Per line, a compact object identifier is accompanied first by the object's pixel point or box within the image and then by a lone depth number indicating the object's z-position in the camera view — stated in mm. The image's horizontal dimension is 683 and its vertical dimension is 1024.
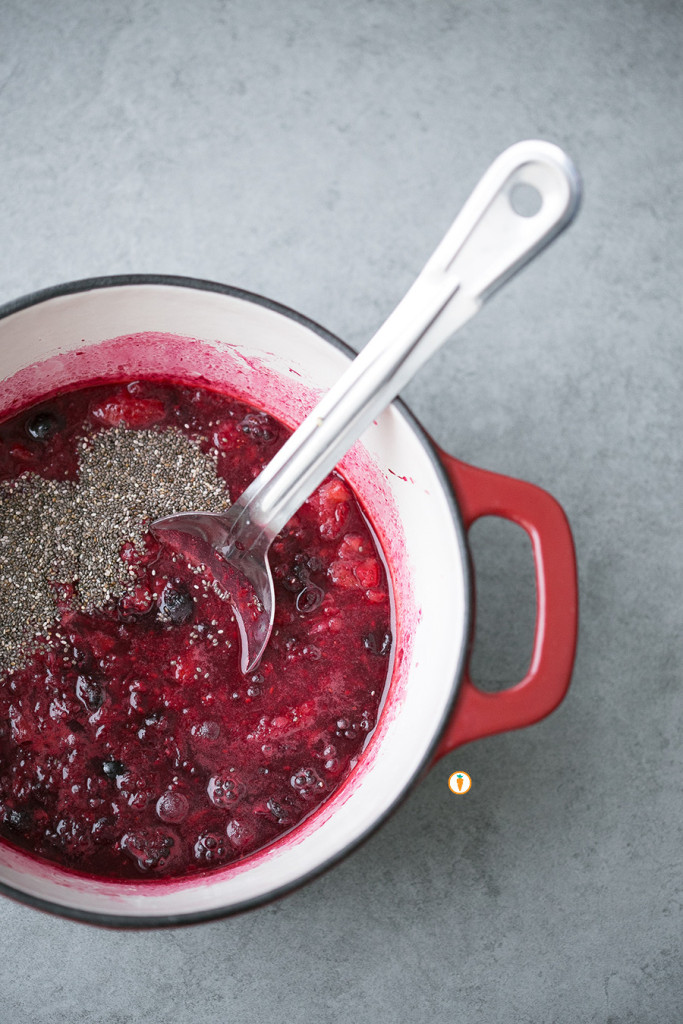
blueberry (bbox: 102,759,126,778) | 759
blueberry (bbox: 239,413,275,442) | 794
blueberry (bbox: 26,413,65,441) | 785
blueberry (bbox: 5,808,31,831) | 754
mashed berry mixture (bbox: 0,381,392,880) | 758
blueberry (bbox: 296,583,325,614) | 779
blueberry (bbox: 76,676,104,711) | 761
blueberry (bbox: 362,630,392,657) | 784
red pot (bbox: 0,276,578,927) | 710
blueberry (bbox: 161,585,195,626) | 767
